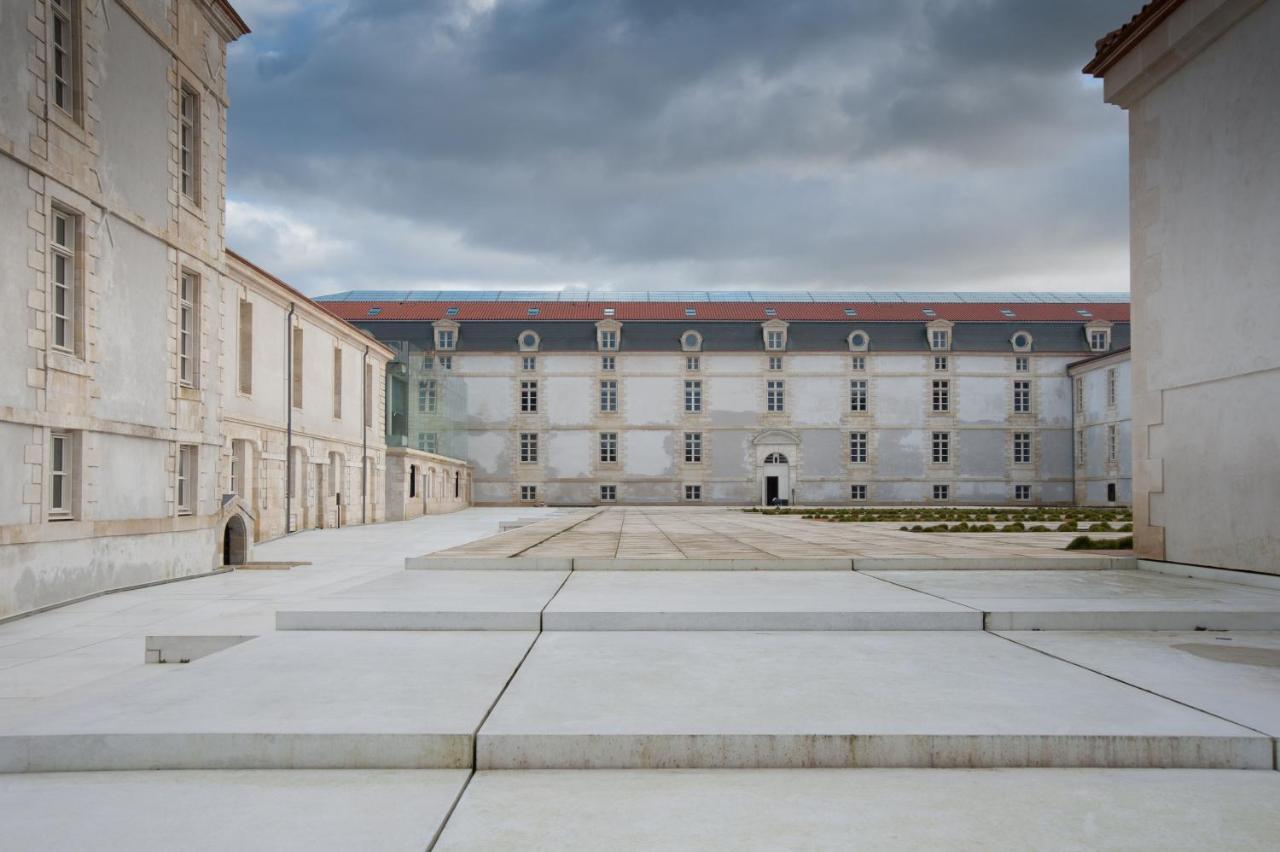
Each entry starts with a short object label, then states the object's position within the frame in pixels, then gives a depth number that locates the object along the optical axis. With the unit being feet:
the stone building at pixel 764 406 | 178.81
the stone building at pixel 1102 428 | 157.58
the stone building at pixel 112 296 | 33.68
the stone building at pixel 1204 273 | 28.43
